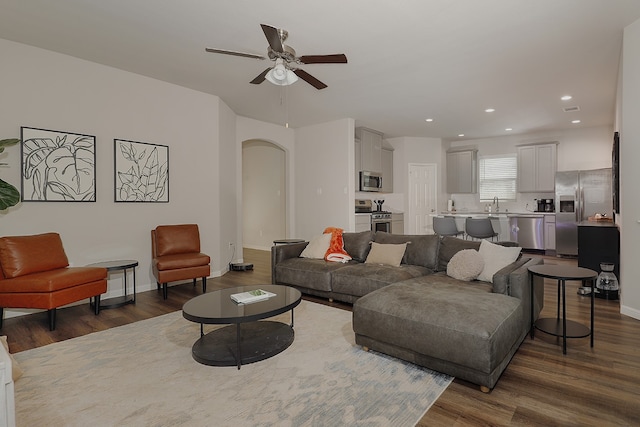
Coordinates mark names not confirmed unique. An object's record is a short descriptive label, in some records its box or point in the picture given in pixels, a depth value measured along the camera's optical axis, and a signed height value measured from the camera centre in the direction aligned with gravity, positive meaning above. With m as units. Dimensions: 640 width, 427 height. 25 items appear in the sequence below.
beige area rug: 1.75 -1.11
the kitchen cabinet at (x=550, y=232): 7.02 -0.54
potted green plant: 2.97 +0.15
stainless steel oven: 7.05 -0.29
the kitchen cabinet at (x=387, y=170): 7.80 +0.91
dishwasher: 7.15 -0.51
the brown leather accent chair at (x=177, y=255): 3.93 -0.61
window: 7.98 +0.76
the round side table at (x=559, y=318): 2.48 -0.87
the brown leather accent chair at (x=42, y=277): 2.95 -0.63
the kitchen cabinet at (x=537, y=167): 7.33 +0.90
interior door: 8.16 +0.27
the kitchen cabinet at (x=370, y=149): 6.91 +1.29
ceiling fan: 2.73 +1.31
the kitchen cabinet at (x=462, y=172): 8.23 +0.91
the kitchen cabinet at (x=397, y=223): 7.82 -0.37
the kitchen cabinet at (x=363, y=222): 6.59 -0.29
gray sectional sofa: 1.95 -0.73
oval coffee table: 2.25 -1.04
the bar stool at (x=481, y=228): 6.28 -0.40
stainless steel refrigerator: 6.40 +0.13
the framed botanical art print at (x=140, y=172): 4.18 +0.50
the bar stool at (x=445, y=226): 6.39 -0.36
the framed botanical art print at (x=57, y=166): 3.50 +0.49
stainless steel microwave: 6.93 +0.59
